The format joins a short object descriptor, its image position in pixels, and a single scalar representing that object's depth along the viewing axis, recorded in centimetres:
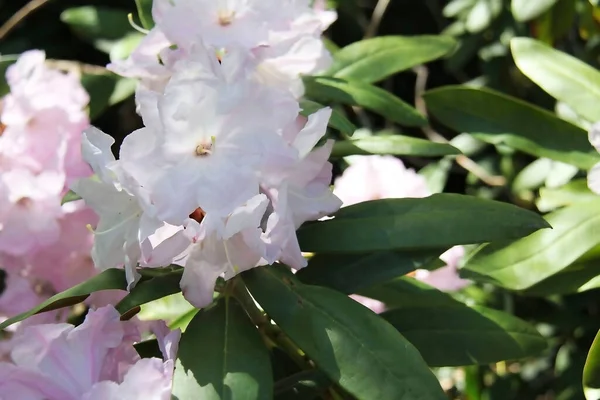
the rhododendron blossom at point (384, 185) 131
